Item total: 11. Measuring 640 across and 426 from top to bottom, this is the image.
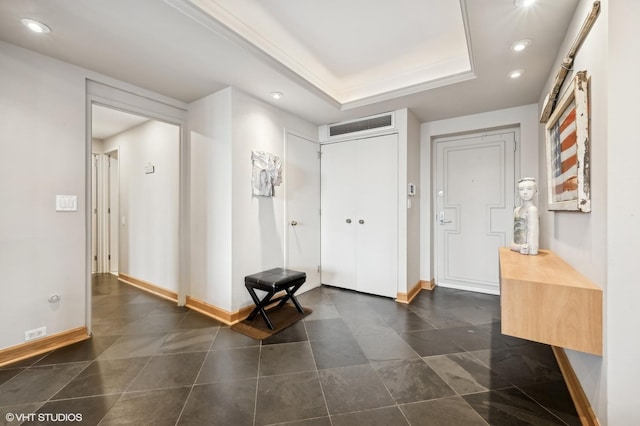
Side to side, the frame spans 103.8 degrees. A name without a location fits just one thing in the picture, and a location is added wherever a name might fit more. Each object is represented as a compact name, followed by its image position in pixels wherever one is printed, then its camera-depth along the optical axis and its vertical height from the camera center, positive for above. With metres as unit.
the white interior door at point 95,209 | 4.43 +0.07
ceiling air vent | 3.23 +1.19
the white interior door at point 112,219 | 4.35 -0.11
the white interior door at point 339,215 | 3.55 -0.04
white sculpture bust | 1.88 -0.05
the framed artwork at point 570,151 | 1.27 +0.37
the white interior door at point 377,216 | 3.21 -0.05
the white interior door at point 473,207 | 3.31 +0.07
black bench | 2.43 -0.71
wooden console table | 1.15 -0.47
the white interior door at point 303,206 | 3.28 +0.09
